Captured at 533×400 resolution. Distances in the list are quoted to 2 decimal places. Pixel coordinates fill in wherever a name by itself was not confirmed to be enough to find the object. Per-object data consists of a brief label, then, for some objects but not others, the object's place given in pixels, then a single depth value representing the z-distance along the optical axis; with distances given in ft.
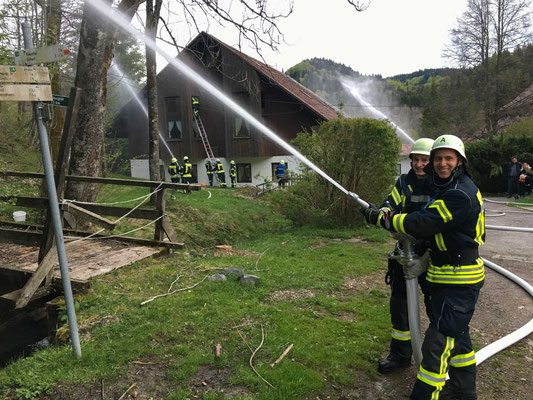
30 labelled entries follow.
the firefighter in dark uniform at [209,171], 77.10
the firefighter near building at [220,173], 71.71
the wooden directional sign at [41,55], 10.48
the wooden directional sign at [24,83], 10.39
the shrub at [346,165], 32.71
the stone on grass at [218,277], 18.14
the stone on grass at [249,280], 17.74
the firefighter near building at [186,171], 61.82
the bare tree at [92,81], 22.86
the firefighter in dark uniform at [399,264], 11.30
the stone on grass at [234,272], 18.57
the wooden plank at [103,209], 21.09
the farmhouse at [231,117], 74.64
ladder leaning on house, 80.18
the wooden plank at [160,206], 22.72
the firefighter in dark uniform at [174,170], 61.98
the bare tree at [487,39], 83.25
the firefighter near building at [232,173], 73.10
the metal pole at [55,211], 10.82
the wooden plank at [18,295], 15.26
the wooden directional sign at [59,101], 11.80
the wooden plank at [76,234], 19.66
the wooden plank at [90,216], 15.96
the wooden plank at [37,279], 15.07
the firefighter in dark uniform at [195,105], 80.18
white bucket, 29.25
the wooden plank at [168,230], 23.24
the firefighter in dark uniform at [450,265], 8.94
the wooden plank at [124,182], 21.03
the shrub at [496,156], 62.69
